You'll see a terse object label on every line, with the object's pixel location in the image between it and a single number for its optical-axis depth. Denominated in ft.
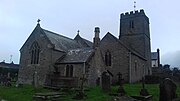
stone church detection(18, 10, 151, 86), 63.27
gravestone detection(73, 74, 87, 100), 36.78
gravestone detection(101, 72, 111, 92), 46.04
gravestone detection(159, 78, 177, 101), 26.33
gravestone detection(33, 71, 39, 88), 48.22
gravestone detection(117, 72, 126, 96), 43.01
